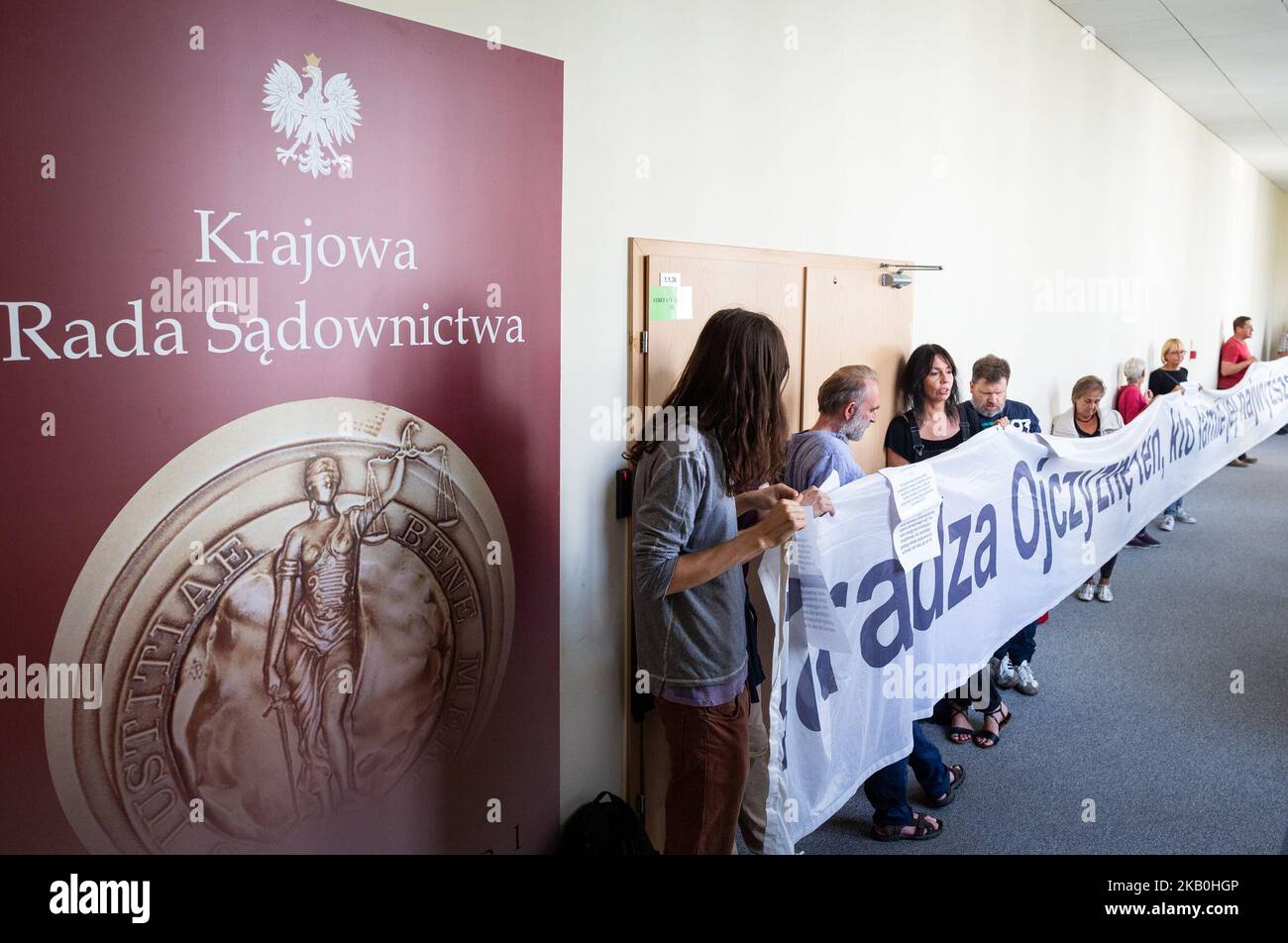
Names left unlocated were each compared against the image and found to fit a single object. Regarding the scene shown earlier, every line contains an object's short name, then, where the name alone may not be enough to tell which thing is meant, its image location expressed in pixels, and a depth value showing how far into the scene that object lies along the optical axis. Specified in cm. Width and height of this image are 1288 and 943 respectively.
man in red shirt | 994
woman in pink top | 623
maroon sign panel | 153
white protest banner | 238
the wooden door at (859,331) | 344
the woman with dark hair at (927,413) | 366
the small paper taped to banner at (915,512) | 260
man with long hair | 206
